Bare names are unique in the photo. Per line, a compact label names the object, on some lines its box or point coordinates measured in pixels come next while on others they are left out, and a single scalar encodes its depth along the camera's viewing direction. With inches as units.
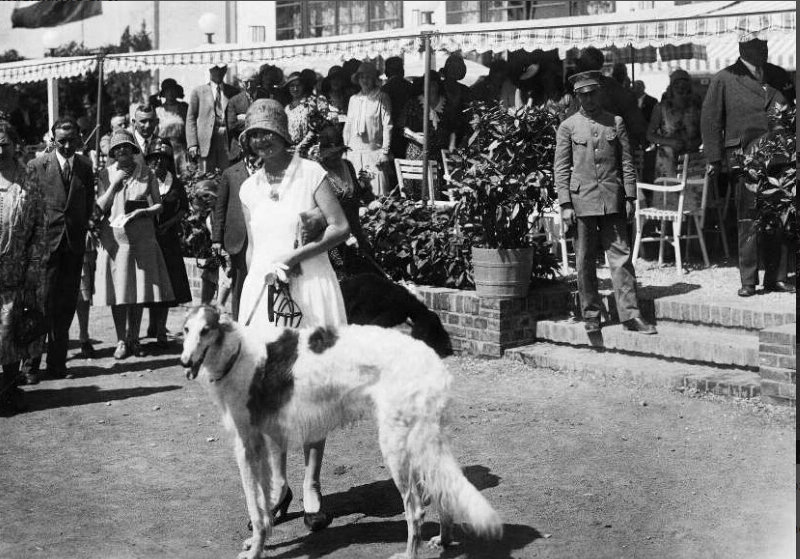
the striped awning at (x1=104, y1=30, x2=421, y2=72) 529.0
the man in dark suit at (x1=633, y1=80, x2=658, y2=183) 534.9
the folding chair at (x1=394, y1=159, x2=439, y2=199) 525.7
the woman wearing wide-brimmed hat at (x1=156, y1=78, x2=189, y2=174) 660.7
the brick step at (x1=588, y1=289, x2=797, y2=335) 354.0
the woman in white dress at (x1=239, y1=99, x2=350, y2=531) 236.1
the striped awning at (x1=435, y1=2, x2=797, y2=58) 429.1
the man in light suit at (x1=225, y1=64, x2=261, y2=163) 613.8
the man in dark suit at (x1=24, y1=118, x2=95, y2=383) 390.0
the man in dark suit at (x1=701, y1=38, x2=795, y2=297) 406.0
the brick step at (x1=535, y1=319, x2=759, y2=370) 337.1
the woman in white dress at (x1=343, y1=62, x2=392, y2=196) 562.6
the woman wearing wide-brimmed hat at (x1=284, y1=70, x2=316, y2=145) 495.6
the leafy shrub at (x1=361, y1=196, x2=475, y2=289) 414.6
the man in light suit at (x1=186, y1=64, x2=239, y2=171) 636.7
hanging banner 1123.3
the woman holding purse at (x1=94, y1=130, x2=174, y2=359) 413.7
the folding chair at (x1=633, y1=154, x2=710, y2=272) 452.1
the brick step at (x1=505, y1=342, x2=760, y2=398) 324.5
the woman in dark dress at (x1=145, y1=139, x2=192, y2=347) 435.5
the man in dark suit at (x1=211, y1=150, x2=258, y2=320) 370.0
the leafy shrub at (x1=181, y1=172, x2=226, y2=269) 484.4
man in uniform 364.5
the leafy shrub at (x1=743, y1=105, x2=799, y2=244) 365.4
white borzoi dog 207.0
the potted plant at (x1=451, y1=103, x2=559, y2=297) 382.6
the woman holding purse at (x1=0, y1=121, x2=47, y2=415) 342.3
